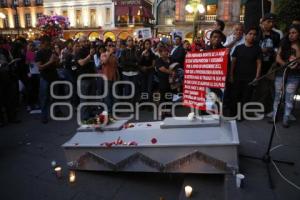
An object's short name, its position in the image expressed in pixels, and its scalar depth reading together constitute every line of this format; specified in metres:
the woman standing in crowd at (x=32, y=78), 7.45
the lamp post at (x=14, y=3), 43.31
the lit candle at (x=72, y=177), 3.72
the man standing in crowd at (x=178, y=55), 7.74
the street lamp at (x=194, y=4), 13.14
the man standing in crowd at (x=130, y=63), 7.29
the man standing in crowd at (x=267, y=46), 5.63
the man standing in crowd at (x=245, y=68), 5.34
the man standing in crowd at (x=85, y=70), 6.30
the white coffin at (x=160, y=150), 3.28
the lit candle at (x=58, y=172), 3.81
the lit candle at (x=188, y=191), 3.08
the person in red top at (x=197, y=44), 9.60
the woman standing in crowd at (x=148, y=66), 7.39
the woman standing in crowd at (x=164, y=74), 6.38
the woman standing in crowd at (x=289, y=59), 4.70
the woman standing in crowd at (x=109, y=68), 6.57
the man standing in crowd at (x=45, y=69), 6.12
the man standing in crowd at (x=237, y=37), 6.02
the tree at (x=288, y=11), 9.62
